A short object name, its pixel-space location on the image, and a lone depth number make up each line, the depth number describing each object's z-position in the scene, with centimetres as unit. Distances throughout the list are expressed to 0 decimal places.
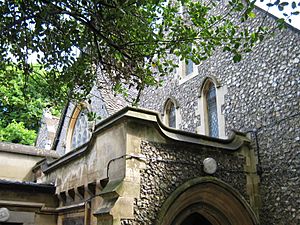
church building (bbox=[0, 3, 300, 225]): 655
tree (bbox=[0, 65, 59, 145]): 1858
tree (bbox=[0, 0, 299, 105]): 520
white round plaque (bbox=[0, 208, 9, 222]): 844
